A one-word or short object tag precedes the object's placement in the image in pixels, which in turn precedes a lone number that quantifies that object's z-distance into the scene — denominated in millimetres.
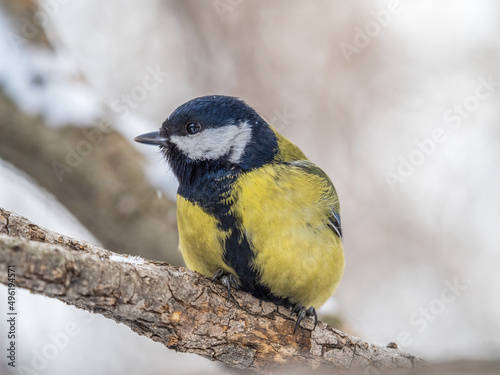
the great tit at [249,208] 2176
